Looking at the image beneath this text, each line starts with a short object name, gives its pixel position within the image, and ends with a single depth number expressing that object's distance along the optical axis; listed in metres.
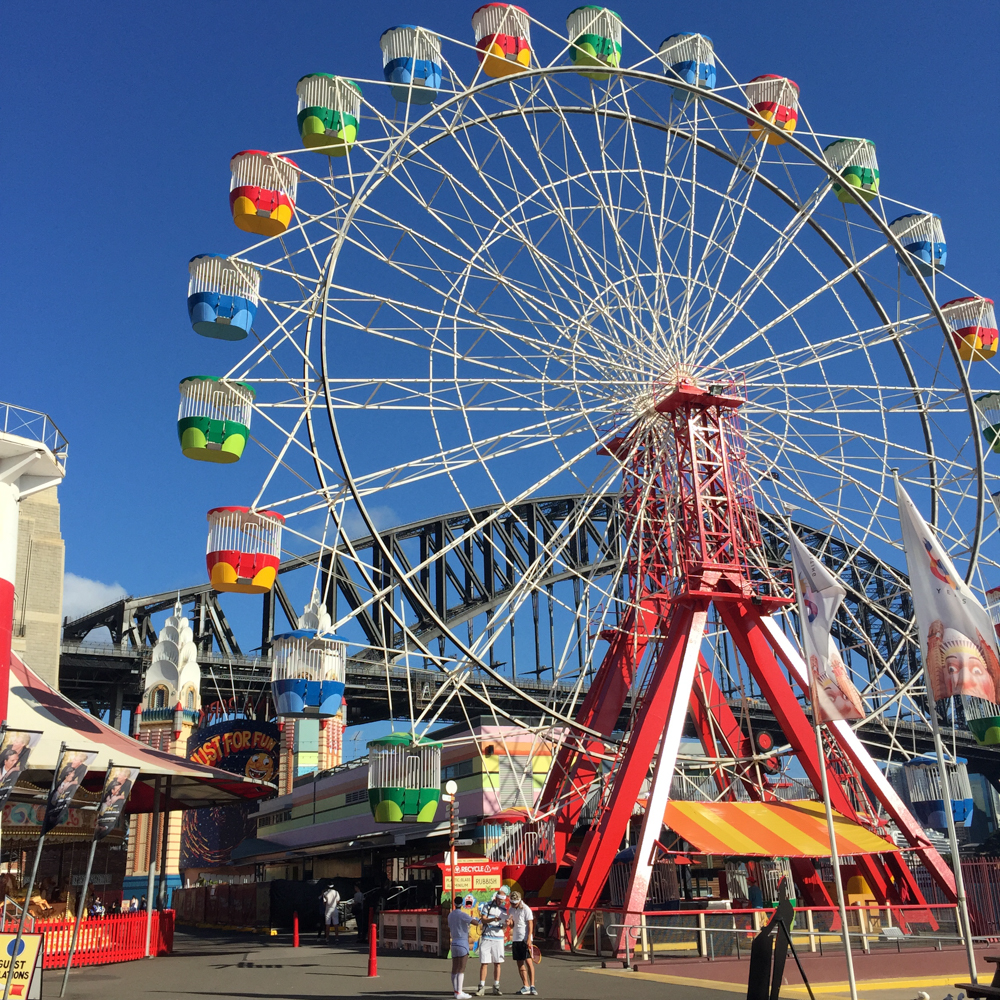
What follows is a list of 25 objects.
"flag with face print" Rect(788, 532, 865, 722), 15.39
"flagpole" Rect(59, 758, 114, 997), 16.86
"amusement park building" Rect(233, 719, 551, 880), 39.00
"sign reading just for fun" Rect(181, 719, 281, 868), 51.44
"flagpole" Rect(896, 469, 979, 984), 13.03
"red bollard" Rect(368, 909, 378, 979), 19.22
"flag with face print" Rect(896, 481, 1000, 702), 14.20
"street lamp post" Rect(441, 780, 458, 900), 22.23
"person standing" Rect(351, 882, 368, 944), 30.85
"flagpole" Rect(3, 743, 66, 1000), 13.60
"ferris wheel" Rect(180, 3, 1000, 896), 22.70
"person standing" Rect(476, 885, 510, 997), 16.55
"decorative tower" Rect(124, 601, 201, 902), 51.25
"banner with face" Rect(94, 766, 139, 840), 19.11
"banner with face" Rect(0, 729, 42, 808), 17.33
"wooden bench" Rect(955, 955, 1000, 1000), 10.02
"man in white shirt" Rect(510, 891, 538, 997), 16.00
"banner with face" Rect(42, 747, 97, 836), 16.89
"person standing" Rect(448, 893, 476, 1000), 15.72
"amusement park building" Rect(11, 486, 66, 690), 37.69
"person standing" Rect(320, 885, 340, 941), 31.69
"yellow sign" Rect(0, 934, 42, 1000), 14.05
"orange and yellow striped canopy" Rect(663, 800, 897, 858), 22.50
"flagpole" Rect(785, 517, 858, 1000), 12.88
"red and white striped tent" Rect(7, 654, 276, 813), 23.88
